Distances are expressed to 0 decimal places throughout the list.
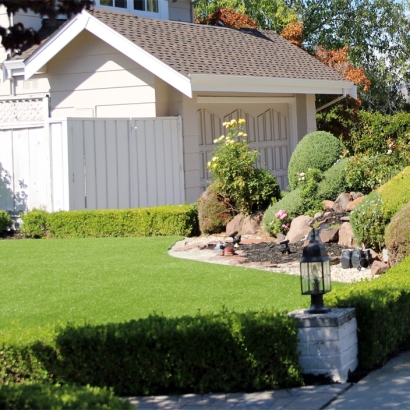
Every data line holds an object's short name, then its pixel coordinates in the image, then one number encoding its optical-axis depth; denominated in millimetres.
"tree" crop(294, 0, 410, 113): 31500
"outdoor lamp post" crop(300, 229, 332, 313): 6172
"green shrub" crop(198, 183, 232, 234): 14094
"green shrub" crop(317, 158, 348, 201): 13844
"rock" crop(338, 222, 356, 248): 11445
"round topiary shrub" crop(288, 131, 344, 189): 14555
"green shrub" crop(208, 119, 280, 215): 14125
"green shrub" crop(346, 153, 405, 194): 13812
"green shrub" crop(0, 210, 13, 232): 15000
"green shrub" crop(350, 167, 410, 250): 10508
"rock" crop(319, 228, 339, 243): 11828
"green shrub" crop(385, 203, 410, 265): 9148
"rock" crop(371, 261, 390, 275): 9617
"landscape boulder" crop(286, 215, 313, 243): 12219
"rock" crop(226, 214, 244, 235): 13906
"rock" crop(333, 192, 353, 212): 13180
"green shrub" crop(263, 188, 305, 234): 13219
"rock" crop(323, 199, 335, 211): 13377
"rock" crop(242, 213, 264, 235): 13680
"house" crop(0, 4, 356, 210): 15320
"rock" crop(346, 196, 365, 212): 12805
